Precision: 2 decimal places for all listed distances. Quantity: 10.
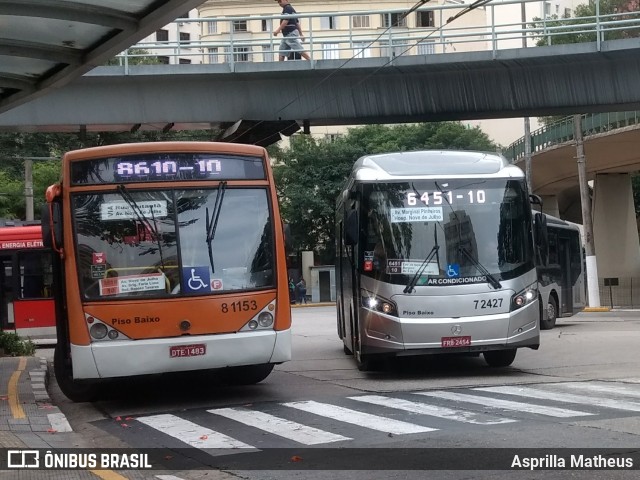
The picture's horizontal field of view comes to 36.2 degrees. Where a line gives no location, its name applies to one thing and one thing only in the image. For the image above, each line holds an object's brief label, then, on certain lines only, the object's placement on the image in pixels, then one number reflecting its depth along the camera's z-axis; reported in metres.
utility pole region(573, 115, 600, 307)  37.56
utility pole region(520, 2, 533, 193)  42.22
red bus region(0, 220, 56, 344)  25.98
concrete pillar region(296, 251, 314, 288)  55.31
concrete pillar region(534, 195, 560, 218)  55.03
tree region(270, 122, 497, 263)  54.09
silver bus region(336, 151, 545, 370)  13.70
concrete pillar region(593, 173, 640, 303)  46.35
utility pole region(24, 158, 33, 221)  38.96
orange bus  11.36
